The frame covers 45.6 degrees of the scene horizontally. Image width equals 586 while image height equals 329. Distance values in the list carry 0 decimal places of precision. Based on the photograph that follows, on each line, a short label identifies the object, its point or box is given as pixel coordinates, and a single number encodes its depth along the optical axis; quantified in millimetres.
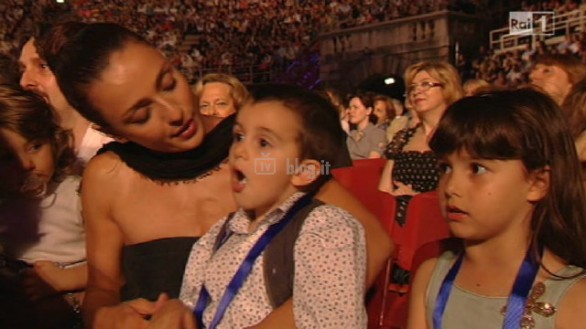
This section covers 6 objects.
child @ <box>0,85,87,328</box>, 2010
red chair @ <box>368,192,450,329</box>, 2463
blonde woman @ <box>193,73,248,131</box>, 3809
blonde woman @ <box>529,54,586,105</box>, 4371
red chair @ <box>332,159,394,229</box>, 3117
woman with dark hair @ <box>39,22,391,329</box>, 1699
